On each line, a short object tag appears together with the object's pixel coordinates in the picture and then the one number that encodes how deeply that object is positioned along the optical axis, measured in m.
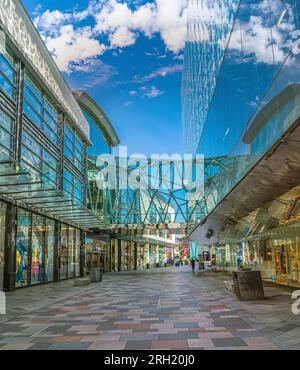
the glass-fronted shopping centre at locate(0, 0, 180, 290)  17.73
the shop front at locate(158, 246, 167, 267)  83.60
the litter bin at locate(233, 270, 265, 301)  13.44
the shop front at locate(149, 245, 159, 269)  74.26
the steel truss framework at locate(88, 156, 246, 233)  49.06
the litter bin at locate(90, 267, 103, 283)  26.94
